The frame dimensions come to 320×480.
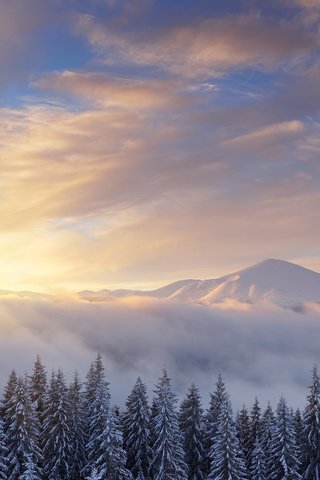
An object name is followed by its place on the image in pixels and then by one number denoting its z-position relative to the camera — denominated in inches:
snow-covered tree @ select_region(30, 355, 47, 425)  2760.8
